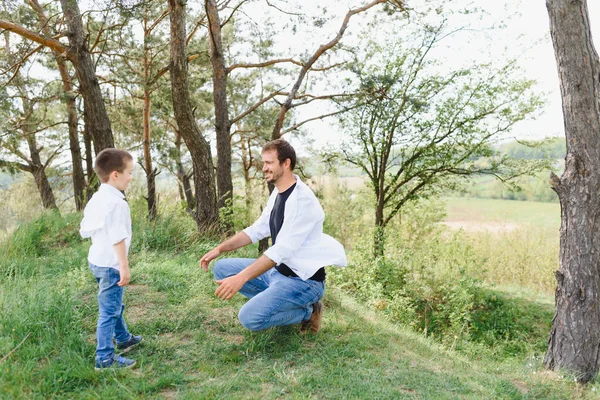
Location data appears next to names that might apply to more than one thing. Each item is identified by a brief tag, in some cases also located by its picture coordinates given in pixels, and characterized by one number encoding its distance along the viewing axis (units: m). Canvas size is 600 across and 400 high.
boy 2.68
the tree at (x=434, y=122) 11.30
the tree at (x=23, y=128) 10.04
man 3.09
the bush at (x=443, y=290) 8.57
